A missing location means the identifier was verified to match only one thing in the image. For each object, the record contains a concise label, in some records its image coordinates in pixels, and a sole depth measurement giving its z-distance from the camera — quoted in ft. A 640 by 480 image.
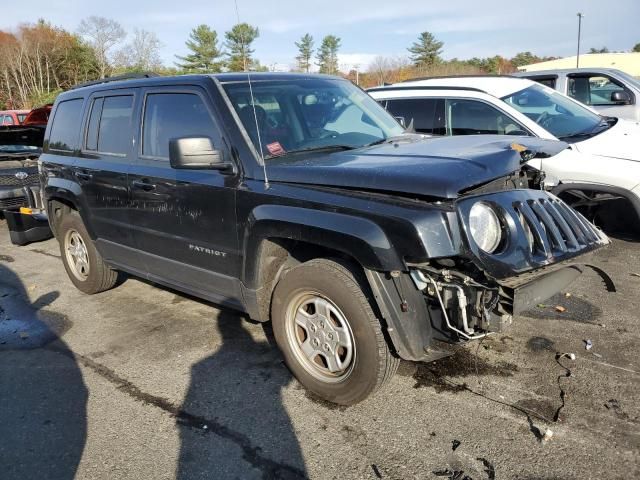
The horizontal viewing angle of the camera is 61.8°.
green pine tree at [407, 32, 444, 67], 224.12
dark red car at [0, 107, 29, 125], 72.90
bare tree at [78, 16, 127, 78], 152.34
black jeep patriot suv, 9.14
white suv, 18.63
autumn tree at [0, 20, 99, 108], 151.33
